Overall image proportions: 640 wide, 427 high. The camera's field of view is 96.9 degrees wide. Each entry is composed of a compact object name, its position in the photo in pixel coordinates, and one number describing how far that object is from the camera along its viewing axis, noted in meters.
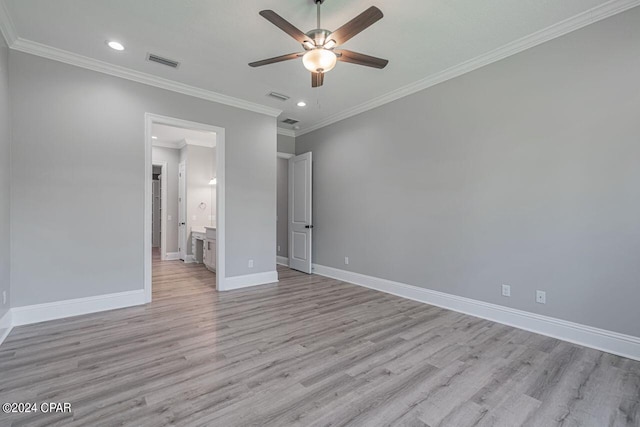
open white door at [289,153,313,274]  5.72
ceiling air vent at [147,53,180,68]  3.33
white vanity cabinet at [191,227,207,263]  6.81
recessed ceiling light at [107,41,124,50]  3.06
